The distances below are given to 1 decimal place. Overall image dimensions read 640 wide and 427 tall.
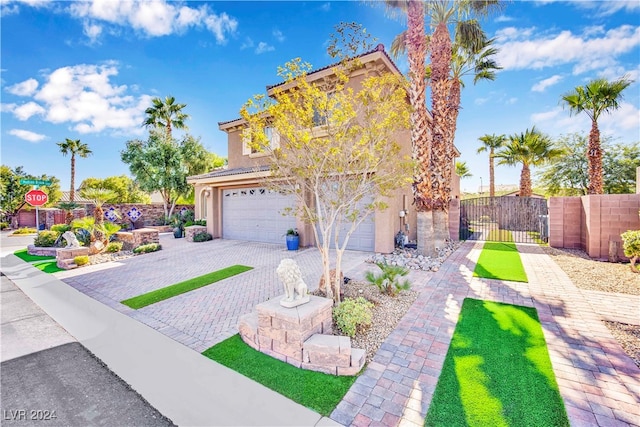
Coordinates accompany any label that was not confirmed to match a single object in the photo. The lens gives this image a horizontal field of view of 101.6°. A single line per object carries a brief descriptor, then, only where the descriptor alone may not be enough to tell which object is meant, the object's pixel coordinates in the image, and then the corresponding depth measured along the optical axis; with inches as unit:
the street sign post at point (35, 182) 550.3
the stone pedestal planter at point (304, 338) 149.6
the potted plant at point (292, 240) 511.5
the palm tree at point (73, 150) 1179.3
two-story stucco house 457.7
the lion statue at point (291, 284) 173.6
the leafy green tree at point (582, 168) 866.1
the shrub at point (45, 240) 536.1
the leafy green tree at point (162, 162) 859.4
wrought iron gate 637.5
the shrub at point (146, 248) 510.0
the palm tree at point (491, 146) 1016.2
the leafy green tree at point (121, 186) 1350.8
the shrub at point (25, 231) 936.0
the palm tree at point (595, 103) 578.6
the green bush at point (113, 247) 505.2
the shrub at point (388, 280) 260.1
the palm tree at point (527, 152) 797.2
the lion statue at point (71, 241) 449.1
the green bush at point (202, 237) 648.4
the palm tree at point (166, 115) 983.0
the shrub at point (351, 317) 185.3
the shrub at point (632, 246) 321.7
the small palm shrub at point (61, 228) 582.8
